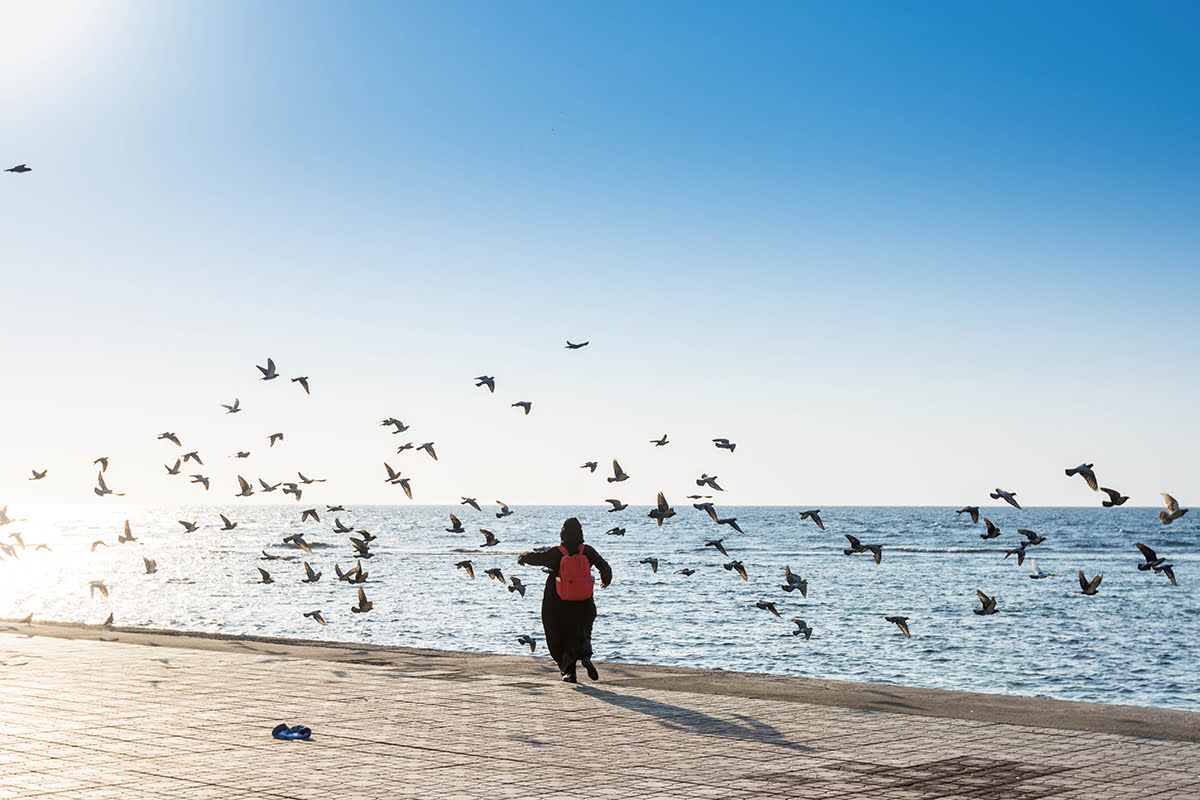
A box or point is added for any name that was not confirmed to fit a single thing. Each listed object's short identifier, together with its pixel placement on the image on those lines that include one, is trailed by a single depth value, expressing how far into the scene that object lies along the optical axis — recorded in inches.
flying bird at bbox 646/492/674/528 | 676.7
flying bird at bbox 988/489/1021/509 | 611.1
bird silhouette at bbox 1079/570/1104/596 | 604.4
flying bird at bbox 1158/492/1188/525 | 531.2
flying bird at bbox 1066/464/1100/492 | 528.1
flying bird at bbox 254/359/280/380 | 746.2
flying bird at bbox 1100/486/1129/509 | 495.5
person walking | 512.4
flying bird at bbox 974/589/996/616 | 634.7
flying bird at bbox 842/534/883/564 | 709.4
